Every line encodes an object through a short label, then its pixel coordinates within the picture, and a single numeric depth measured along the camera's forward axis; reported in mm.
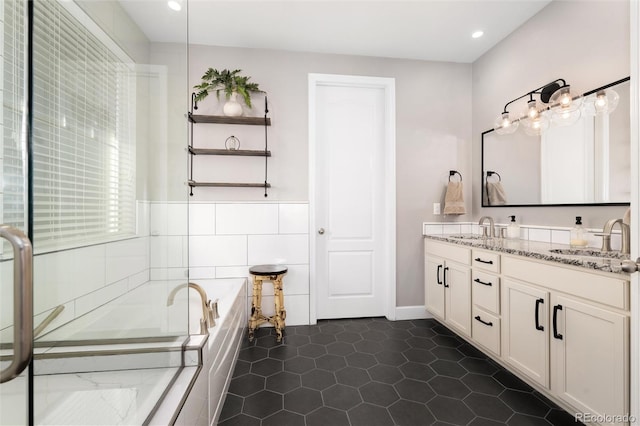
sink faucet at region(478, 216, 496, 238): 2404
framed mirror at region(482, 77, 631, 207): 1604
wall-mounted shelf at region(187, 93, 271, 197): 2424
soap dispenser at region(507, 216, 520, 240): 2254
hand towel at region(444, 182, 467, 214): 2674
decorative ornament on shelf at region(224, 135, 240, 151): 2520
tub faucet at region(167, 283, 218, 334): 1382
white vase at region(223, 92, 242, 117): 2408
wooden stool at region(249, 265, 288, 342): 2307
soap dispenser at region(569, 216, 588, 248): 1754
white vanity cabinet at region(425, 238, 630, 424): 1169
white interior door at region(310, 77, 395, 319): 2742
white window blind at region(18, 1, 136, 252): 607
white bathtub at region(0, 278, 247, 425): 723
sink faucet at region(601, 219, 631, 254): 1466
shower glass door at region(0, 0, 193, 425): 597
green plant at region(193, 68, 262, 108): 2363
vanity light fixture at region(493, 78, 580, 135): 1830
